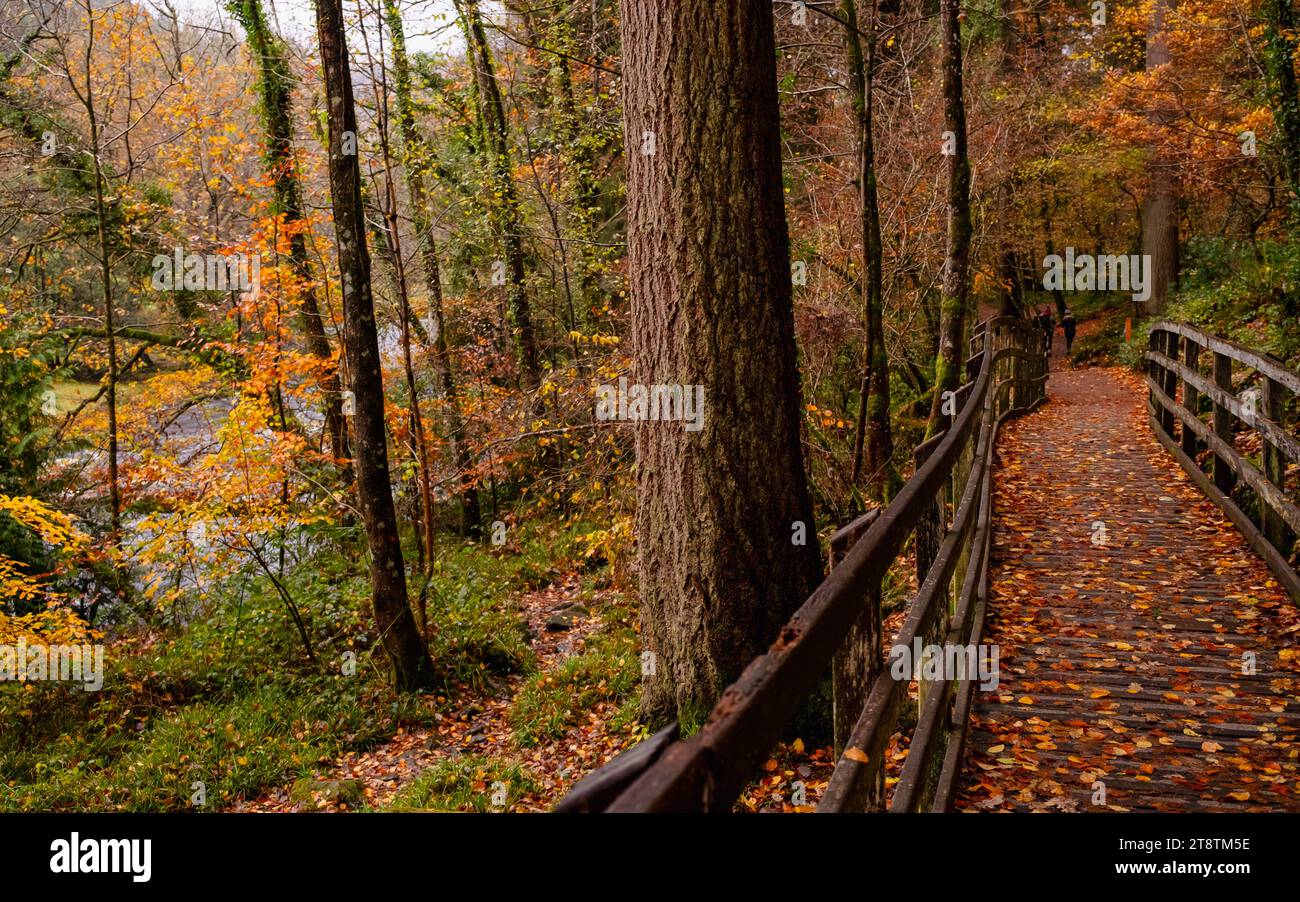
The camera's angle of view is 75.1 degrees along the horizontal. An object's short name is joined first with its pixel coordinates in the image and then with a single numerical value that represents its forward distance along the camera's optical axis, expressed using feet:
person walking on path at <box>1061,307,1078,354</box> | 87.97
